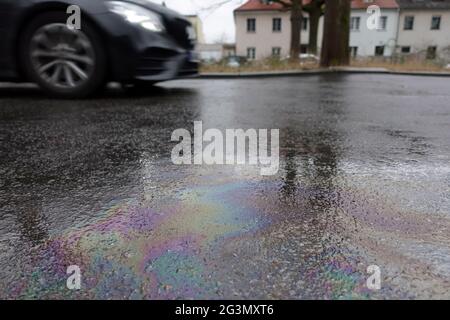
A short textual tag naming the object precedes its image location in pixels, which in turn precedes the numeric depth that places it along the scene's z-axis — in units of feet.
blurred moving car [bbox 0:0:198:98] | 13.32
